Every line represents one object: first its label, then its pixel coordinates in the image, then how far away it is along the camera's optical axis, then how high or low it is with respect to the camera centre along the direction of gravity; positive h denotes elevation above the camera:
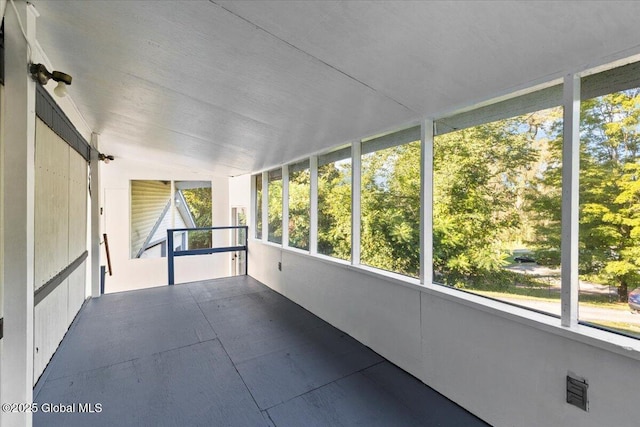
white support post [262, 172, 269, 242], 5.55 +0.12
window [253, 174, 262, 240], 5.86 +0.11
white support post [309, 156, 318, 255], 3.96 +0.05
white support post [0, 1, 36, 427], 1.47 -0.02
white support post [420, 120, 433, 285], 2.31 +0.05
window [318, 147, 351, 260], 3.39 +0.10
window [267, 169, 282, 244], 5.06 +0.10
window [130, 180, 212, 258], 6.56 -0.08
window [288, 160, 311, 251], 4.21 +0.12
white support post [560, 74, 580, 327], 1.51 +0.09
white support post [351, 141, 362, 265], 3.16 +0.19
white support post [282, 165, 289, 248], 4.75 +0.09
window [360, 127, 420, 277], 2.53 +0.09
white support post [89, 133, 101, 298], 4.27 -0.02
